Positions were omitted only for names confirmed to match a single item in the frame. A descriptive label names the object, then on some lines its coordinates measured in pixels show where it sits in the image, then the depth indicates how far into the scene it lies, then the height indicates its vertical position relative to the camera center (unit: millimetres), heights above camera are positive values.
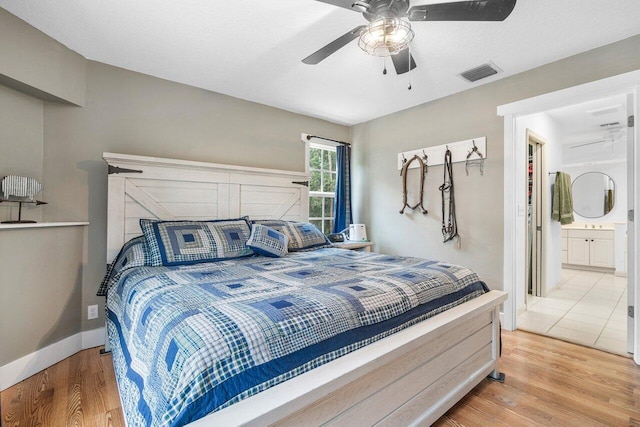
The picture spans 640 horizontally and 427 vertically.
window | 4238 +431
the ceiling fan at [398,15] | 1515 +1072
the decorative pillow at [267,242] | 2492 -232
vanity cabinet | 5344 -572
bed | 925 -497
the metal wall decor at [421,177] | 3602 +471
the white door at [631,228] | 2303 -86
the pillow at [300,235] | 2889 -202
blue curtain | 4289 +284
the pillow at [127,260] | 2096 -339
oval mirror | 5816 +444
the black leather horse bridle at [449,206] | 3330 +107
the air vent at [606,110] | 3492 +1293
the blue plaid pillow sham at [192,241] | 2145 -209
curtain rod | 4012 +1049
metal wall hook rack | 3097 +732
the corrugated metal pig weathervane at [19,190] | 2031 +156
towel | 4211 +188
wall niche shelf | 1917 -86
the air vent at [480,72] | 2699 +1345
